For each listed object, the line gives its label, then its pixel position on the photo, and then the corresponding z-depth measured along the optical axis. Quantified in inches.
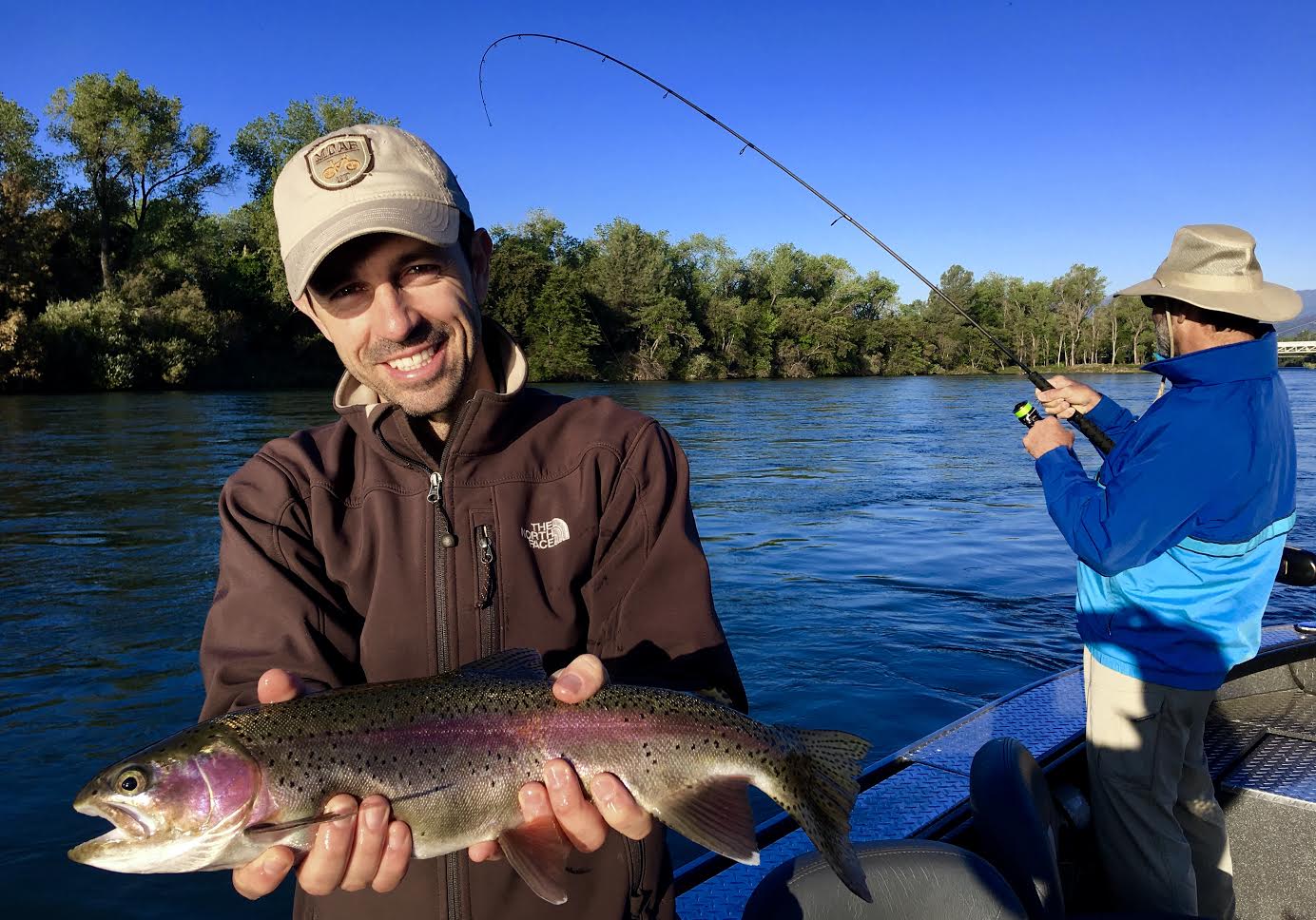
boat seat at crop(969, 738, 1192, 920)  94.6
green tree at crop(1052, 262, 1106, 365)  3703.2
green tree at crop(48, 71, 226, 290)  1829.5
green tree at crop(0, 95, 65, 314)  1598.2
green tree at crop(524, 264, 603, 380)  2465.6
